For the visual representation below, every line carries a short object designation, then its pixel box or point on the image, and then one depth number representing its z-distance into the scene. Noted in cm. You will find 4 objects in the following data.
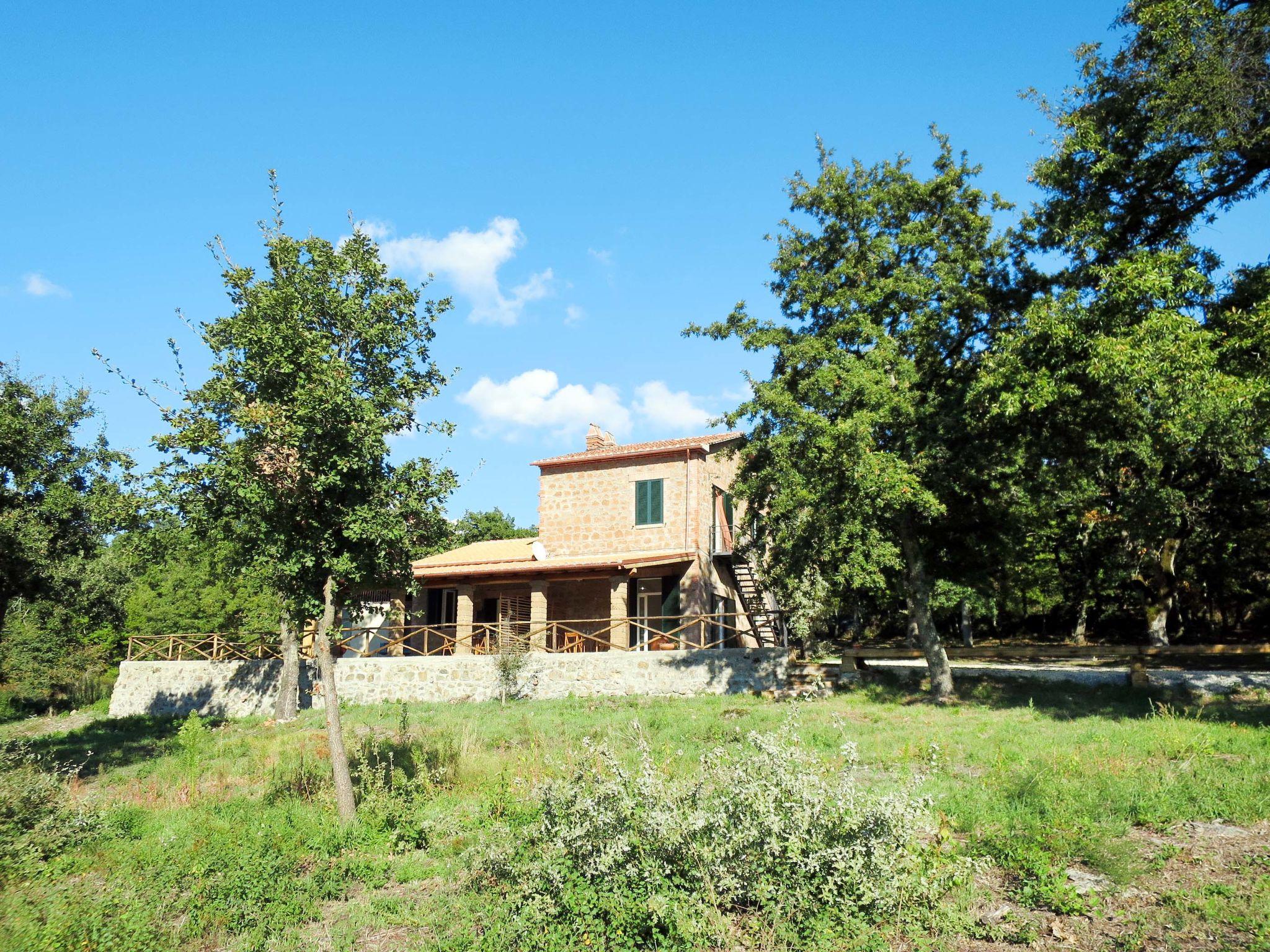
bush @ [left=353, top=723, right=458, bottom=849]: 845
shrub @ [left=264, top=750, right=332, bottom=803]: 995
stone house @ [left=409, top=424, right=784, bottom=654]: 2383
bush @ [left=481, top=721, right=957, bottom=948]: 566
